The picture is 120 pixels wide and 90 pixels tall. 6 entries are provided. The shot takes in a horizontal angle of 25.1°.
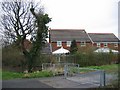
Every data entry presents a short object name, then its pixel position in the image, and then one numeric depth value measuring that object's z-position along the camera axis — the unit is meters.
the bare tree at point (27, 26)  28.53
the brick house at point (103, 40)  56.56
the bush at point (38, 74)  22.58
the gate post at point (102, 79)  13.88
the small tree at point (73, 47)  41.70
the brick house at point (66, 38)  54.11
